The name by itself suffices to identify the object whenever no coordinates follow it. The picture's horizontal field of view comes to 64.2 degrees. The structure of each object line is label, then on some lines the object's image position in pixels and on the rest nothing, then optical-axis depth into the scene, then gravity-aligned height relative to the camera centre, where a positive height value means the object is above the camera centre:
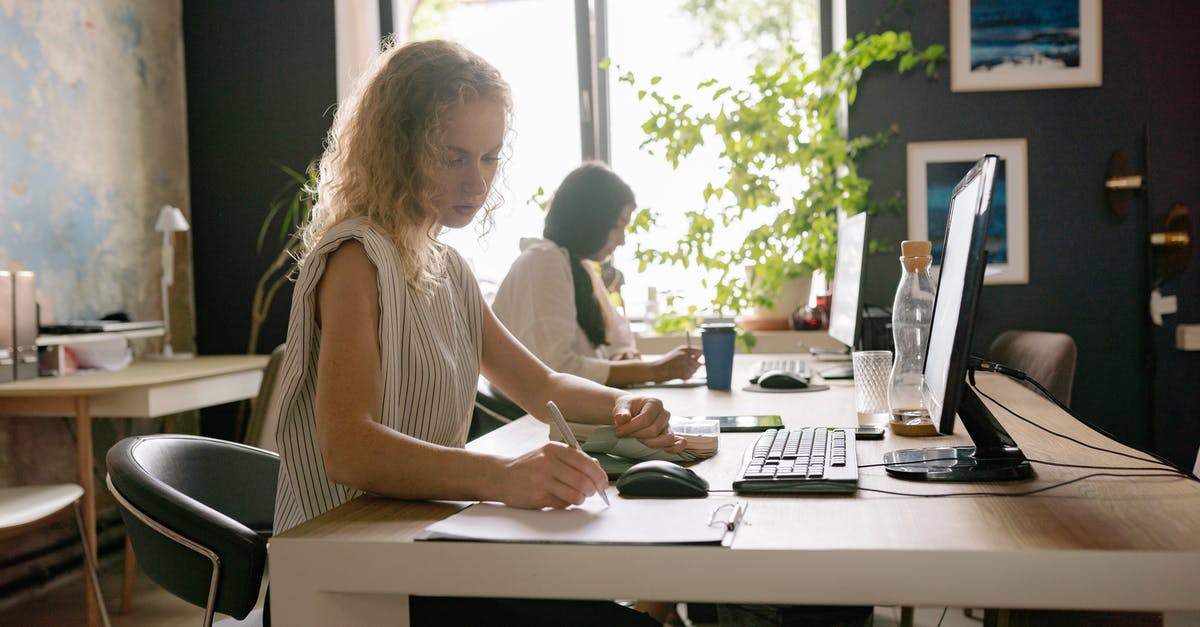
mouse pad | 2.22 -0.30
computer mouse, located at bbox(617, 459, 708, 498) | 1.10 -0.26
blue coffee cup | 2.28 -0.23
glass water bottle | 1.56 -0.13
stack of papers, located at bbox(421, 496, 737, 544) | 0.91 -0.26
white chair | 2.34 -0.58
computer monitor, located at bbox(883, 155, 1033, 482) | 1.00 -0.13
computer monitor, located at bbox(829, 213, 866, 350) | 2.35 -0.06
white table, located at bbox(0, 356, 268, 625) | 2.79 -0.38
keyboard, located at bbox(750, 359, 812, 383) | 2.41 -0.30
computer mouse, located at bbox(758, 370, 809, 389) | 2.23 -0.29
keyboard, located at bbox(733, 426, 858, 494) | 1.10 -0.26
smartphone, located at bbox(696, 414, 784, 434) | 1.65 -0.29
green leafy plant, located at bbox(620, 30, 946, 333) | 3.58 +0.35
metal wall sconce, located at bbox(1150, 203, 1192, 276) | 3.32 +0.03
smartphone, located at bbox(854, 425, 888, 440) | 1.50 -0.28
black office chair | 1.14 -0.32
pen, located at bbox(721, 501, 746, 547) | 0.89 -0.26
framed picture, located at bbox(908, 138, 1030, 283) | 3.53 +0.22
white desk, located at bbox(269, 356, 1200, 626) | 0.82 -0.27
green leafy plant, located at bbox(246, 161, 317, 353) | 4.17 +0.15
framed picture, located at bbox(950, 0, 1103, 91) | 3.46 +0.76
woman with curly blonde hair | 1.09 -0.09
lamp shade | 3.78 +0.21
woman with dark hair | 2.58 -0.08
